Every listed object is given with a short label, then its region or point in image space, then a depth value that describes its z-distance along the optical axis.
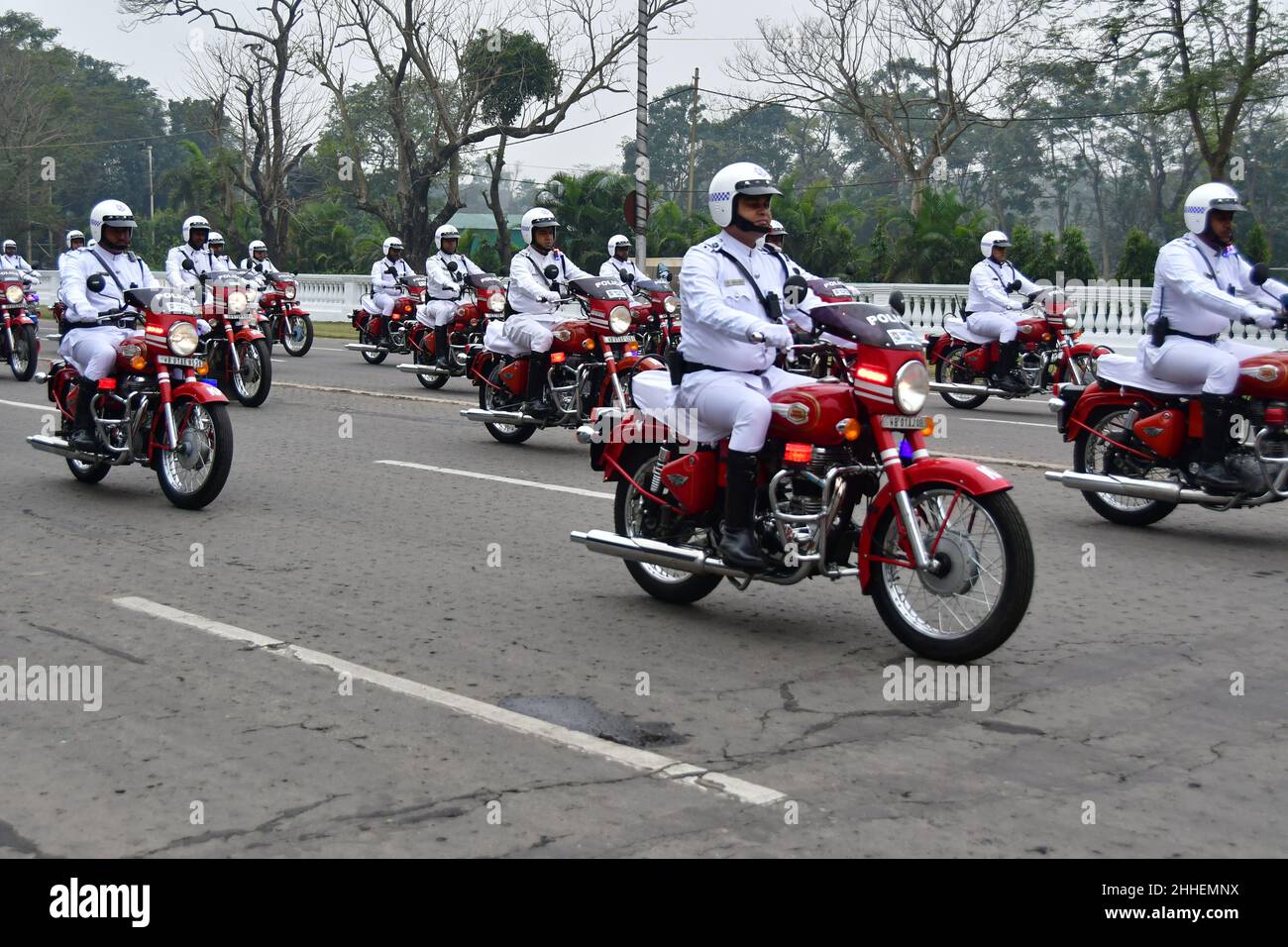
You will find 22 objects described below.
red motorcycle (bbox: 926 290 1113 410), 17.92
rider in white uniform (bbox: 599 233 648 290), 22.32
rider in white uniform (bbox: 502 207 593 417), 14.08
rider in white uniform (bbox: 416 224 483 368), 21.23
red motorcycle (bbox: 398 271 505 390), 19.69
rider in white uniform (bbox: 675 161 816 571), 6.95
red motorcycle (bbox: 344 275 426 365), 23.97
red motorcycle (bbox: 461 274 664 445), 13.22
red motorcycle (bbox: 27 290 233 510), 10.28
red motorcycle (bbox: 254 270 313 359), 25.11
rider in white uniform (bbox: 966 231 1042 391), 18.03
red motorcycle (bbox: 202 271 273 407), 16.73
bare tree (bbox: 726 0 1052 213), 46.34
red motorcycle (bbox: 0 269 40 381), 20.66
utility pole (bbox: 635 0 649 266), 30.81
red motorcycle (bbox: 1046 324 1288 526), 9.30
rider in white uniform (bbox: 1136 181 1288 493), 9.42
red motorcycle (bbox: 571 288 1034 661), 6.27
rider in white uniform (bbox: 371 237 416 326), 24.58
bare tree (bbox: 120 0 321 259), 43.28
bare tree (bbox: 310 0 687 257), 40.97
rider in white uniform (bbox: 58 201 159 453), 10.98
